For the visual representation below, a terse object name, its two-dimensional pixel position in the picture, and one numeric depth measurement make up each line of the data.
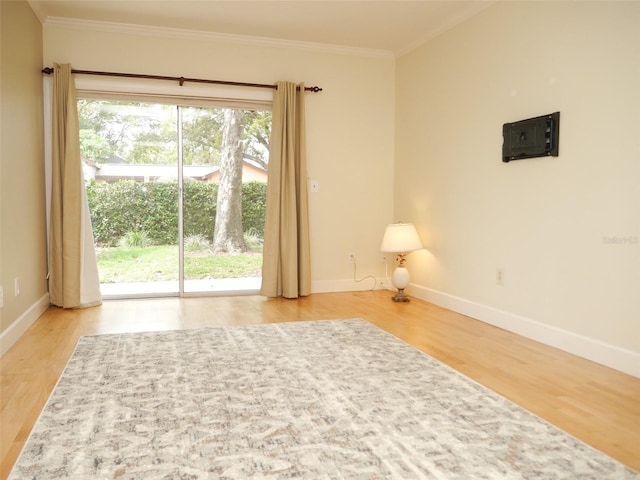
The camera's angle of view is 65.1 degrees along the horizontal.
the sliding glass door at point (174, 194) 4.70
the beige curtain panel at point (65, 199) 4.23
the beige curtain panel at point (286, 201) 4.80
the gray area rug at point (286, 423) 1.66
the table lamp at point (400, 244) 4.61
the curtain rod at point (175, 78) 4.29
